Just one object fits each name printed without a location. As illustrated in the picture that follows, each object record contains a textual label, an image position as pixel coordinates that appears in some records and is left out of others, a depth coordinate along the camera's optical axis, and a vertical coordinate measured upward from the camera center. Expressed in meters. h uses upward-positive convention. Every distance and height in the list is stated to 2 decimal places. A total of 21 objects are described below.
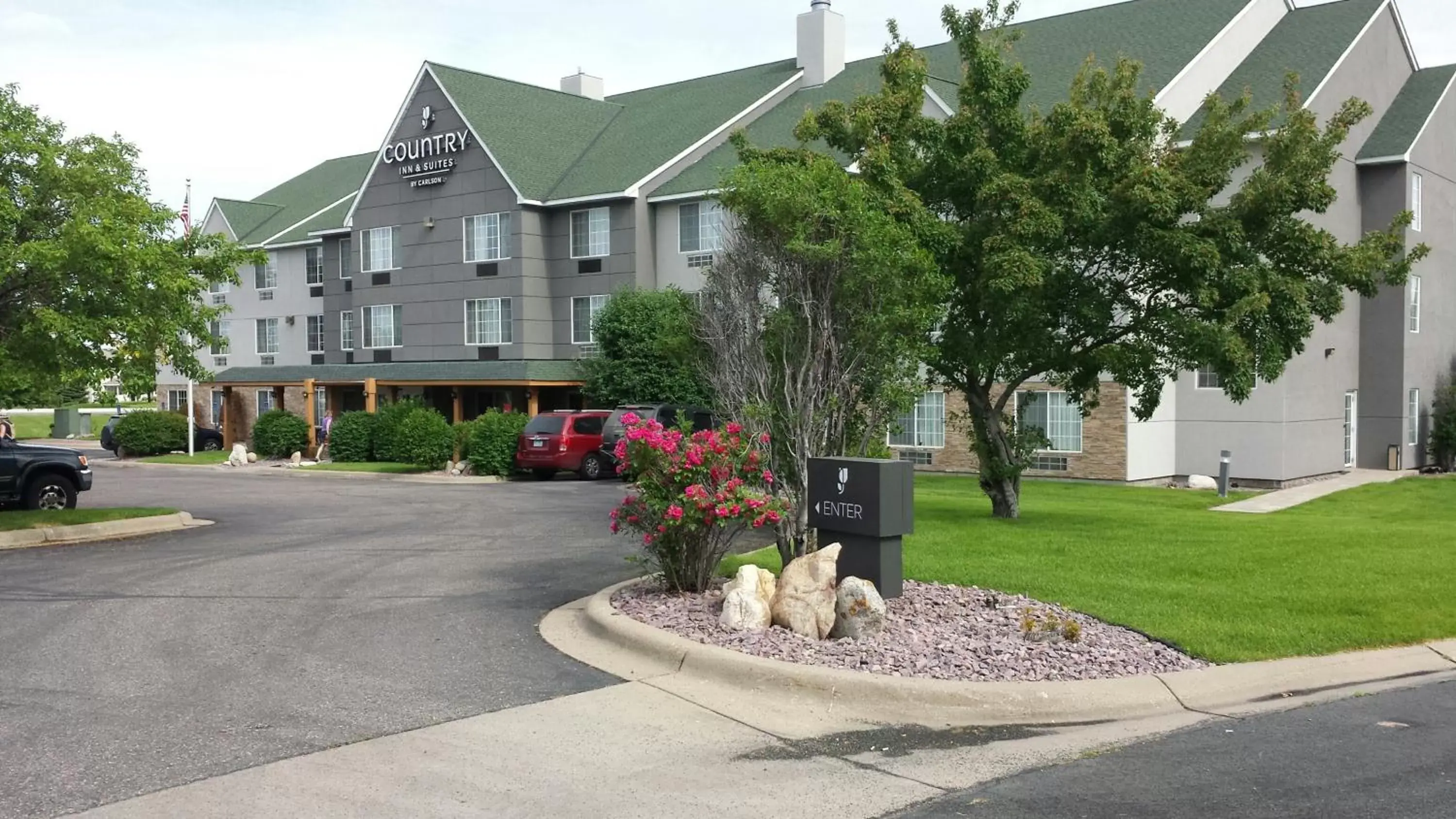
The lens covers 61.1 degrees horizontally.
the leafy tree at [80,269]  16.80 +1.67
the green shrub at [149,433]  44.72 -1.60
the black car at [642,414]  28.72 -0.76
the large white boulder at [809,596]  9.38 -1.61
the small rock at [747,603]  9.53 -1.69
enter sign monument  9.94 -1.03
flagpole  41.09 -1.10
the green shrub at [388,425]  35.88 -1.07
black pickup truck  20.05 -1.43
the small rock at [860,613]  9.22 -1.69
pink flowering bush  10.44 -0.93
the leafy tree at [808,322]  11.15 +0.60
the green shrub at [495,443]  31.33 -1.41
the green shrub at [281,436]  40.00 -1.52
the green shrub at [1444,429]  30.94 -1.12
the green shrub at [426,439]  33.16 -1.36
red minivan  29.78 -1.39
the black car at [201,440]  46.31 -1.91
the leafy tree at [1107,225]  15.78 +2.11
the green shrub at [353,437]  37.03 -1.45
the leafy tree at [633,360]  33.81 +0.75
